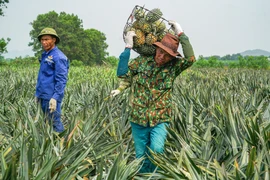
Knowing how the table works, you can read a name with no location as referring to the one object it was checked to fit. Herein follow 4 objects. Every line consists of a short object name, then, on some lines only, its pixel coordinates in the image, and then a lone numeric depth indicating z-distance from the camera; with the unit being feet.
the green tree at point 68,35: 229.45
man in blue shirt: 14.58
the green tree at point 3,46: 112.27
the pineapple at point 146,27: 10.26
